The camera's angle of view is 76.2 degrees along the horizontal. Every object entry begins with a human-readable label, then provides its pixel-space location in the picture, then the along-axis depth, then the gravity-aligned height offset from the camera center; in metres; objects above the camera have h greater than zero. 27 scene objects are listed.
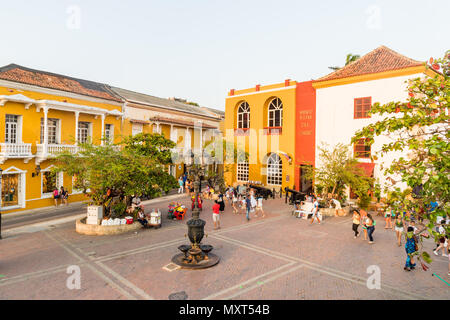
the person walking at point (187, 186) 25.47 -2.21
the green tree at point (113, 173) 13.32 -0.58
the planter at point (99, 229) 13.57 -3.29
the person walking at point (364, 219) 12.80 -2.64
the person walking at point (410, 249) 9.14 -2.77
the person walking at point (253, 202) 17.41 -2.45
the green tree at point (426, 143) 4.03 +0.32
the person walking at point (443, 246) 10.40 -3.22
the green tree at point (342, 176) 17.97 -0.89
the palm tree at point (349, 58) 29.76 +10.92
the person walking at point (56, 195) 19.84 -2.42
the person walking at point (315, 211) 16.02 -2.74
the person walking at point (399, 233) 12.18 -3.11
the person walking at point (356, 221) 13.23 -2.70
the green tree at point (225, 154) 28.86 +0.76
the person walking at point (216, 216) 14.27 -2.77
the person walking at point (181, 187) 26.26 -2.38
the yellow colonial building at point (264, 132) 26.81 +3.02
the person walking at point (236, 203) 19.08 -2.99
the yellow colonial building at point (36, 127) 18.03 +2.29
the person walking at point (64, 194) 20.25 -2.40
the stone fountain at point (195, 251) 9.98 -3.15
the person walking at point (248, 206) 16.69 -2.62
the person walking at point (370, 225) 12.47 -2.74
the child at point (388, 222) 14.95 -3.17
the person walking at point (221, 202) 18.66 -2.64
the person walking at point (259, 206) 17.53 -2.72
